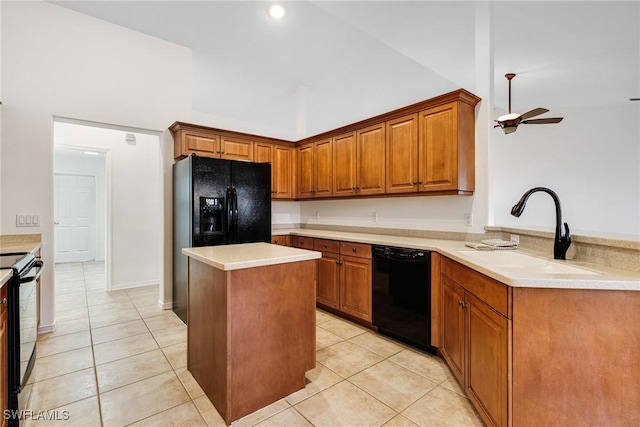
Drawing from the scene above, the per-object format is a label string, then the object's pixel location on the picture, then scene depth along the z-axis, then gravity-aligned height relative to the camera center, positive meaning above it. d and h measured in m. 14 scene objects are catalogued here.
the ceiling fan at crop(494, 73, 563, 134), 3.55 +1.11
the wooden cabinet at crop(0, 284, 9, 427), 1.37 -0.68
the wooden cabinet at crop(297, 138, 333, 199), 4.09 +0.63
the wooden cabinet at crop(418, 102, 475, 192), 2.70 +0.61
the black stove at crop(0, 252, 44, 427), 1.50 -0.58
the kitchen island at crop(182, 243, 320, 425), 1.69 -0.69
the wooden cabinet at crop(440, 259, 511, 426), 1.43 -0.71
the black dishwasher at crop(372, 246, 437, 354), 2.48 -0.72
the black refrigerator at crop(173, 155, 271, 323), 3.12 +0.07
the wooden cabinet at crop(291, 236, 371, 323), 2.99 -0.70
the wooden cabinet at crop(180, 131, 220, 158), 3.51 +0.83
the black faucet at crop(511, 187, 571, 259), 1.81 -0.17
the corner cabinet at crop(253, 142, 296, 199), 4.29 +0.72
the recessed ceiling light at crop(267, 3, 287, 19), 2.85 +1.97
